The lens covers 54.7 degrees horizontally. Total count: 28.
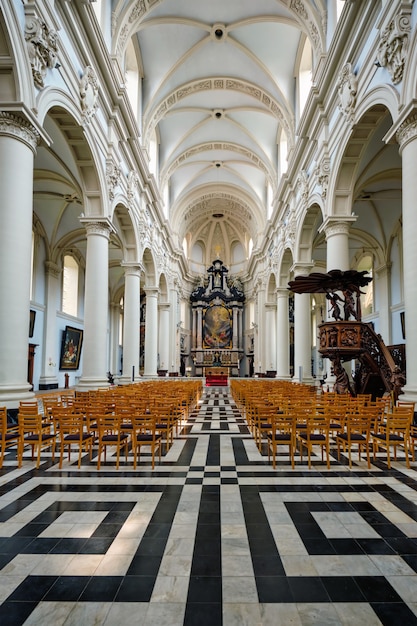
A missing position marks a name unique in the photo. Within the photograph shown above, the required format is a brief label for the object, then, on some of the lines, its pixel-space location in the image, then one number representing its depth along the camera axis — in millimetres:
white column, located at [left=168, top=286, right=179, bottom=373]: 33188
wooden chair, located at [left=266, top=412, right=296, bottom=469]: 6148
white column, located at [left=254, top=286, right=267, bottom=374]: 32906
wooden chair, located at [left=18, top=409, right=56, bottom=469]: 6012
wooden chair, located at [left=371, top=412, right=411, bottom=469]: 6070
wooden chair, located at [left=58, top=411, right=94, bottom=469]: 6031
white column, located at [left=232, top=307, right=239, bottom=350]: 41900
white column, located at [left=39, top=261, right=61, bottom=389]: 20797
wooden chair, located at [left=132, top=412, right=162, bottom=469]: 5985
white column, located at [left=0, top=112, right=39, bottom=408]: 7656
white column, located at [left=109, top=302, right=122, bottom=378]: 32938
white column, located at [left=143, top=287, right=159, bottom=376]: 23875
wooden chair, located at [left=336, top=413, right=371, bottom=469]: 6000
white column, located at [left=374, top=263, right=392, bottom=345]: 20547
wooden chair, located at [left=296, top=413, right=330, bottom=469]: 6080
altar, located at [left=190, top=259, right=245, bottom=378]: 42344
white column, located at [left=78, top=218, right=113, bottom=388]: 13153
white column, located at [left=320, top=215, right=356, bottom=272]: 13391
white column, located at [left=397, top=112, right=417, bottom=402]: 8023
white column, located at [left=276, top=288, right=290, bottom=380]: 24625
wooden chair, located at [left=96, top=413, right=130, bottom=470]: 5931
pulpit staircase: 10977
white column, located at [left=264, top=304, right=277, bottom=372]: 30734
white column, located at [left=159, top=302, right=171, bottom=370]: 29781
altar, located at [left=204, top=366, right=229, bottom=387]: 31072
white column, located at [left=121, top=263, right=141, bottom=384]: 19047
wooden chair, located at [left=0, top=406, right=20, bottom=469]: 5957
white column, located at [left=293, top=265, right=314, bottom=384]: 18688
